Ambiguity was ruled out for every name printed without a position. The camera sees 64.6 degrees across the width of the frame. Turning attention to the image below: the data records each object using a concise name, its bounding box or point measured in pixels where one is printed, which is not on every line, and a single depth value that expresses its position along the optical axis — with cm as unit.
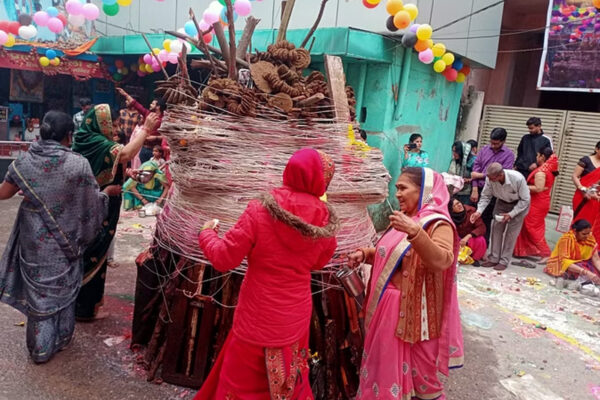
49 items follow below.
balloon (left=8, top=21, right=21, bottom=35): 1045
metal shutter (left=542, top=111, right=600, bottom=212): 993
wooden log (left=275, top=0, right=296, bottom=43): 401
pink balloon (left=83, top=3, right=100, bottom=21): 944
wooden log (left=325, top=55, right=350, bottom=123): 352
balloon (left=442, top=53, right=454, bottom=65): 837
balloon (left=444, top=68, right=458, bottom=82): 913
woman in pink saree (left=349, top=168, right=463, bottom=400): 265
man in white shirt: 659
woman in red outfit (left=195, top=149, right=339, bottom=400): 225
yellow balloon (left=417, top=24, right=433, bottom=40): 718
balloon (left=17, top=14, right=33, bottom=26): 1102
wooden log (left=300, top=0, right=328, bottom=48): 389
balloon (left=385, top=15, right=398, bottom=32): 736
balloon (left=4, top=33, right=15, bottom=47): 1008
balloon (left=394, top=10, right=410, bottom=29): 701
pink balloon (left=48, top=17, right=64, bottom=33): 974
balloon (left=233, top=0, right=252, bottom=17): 751
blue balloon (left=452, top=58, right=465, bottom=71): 924
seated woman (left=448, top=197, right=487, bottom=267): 698
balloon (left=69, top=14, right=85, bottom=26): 1052
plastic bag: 694
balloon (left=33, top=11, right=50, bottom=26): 970
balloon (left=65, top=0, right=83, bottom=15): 914
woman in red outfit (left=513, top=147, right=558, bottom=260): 718
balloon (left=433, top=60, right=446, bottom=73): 836
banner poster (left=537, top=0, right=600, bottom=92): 921
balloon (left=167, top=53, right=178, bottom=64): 852
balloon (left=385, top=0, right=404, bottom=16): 700
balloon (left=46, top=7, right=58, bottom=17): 1006
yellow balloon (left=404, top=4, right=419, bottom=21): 713
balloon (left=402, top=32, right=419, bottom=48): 730
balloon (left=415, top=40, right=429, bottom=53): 743
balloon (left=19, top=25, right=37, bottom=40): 1027
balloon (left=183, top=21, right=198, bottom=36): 833
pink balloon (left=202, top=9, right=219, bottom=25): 730
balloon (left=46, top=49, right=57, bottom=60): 1092
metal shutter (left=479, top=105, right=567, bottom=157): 1038
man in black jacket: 750
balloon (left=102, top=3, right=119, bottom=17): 902
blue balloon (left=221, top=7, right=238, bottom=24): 779
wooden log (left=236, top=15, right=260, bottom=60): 386
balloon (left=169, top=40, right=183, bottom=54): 895
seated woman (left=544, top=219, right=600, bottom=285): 617
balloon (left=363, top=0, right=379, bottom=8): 716
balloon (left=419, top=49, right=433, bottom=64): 770
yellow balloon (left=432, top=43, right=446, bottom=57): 788
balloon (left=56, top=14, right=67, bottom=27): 1019
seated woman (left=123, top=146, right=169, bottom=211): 768
